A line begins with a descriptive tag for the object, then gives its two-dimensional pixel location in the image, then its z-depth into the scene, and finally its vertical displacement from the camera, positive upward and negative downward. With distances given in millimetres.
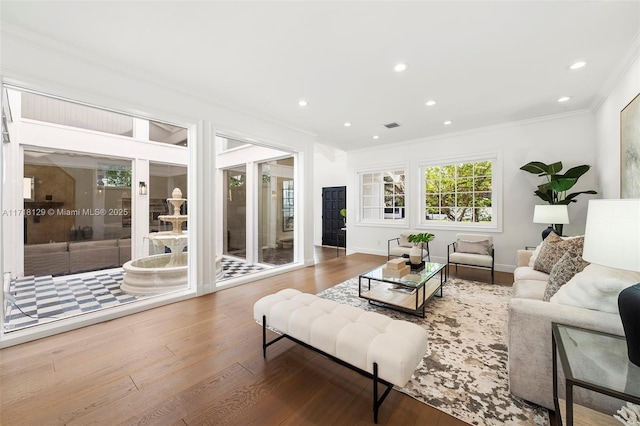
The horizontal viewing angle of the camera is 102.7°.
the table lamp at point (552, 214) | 3615 -34
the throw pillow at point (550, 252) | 2778 -449
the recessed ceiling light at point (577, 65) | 2762 +1602
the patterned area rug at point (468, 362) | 1556 -1195
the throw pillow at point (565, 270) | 1880 -438
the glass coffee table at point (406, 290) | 2768 -957
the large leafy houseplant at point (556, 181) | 3795 +461
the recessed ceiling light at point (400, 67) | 2793 +1609
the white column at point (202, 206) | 3543 +106
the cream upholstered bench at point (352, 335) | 1463 -804
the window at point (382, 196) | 6297 +423
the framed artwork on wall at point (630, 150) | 2502 +641
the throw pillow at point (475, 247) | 4406 -605
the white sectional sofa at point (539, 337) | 1390 -752
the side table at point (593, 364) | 992 -668
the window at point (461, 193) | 5102 +399
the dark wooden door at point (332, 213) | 8195 -8
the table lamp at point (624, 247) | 1053 -157
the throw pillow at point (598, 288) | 1358 -438
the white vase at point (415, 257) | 3510 -612
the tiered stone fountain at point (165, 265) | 3660 -796
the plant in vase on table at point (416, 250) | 3518 -528
